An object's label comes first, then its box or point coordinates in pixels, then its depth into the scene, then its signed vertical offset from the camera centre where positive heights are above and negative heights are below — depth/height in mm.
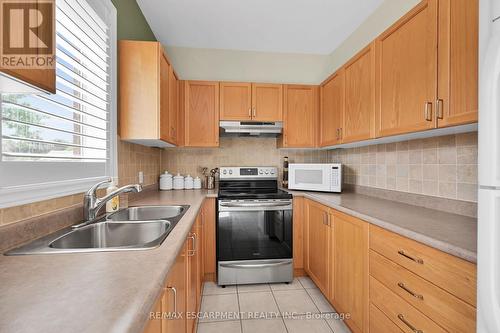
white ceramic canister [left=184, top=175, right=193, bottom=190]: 2826 -216
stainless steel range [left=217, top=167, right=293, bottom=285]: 2342 -723
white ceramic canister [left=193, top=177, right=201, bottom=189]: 2843 -216
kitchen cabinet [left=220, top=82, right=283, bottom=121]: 2727 +725
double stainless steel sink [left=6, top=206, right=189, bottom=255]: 880 -331
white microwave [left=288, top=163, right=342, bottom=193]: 2393 -127
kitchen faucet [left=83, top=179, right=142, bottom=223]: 1262 -192
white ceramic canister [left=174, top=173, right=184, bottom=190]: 2785 -207
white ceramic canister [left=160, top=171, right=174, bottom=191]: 2721 -192
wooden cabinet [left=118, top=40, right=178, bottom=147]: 1782 +554
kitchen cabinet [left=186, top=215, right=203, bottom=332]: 1358 -739
